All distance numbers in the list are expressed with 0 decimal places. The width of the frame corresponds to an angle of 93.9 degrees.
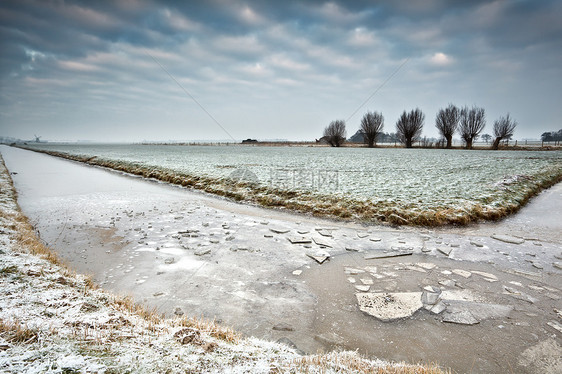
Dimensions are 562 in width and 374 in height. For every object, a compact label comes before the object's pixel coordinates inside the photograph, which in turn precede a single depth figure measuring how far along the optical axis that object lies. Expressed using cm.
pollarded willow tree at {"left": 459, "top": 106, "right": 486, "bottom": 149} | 6825
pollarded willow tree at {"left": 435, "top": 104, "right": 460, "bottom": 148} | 7062
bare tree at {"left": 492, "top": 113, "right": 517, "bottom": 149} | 6688
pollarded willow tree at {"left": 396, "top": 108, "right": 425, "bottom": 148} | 7438
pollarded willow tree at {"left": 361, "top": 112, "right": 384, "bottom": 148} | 8062
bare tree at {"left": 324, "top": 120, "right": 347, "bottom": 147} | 9169
